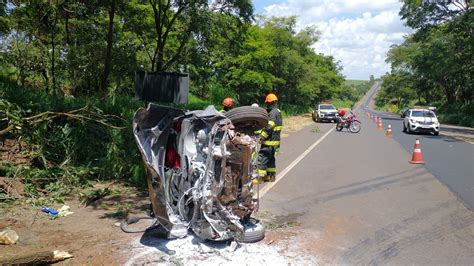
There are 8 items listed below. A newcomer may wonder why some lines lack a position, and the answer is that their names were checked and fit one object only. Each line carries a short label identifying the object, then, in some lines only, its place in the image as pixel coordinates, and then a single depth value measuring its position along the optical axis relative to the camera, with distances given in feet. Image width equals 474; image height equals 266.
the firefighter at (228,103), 28.66
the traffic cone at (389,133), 79.86
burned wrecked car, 17.34
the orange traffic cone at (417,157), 43.60
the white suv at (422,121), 83.57
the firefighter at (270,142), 27.96
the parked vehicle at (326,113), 127.75
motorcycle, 89.40
